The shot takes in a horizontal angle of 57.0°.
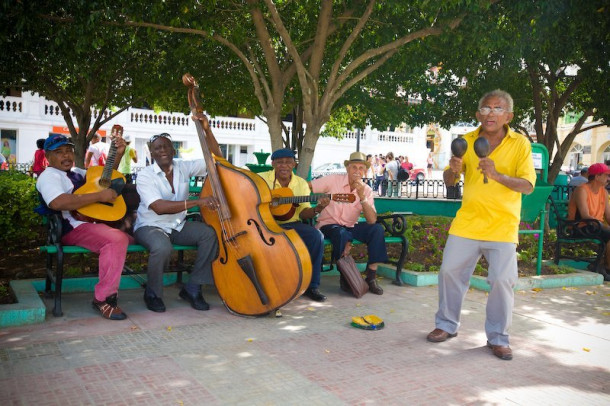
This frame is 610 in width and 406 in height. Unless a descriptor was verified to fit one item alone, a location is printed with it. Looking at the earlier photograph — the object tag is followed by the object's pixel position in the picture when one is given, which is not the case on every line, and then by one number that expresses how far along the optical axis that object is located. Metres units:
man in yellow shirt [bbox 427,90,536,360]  4.32
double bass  4.79
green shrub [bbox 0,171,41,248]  6.57
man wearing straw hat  6.07
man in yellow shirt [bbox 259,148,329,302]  5.83
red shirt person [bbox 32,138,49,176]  13.00
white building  27.86
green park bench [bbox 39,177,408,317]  4.91
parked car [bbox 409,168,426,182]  34.17
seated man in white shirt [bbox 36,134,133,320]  4.91
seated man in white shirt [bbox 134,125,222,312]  5.19
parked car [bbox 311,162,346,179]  31.04
